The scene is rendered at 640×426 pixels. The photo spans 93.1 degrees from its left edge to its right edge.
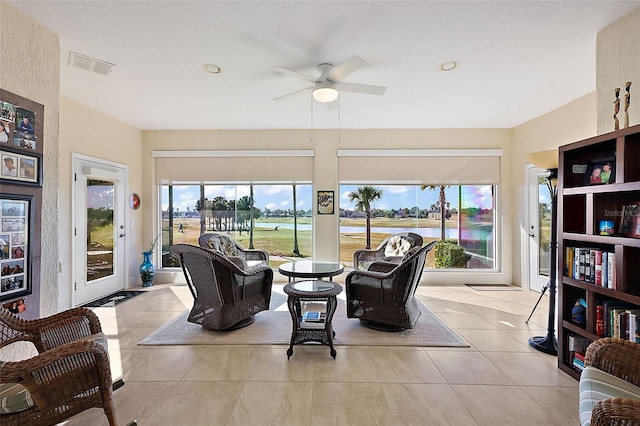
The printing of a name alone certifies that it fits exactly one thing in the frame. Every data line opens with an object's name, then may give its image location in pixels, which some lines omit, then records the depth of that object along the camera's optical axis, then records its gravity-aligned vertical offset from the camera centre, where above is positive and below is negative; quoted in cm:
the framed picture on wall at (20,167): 211 +34
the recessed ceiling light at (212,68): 303 +148
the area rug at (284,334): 290 -123
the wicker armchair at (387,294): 303 -84
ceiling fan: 285 +123
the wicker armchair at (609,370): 139 -79
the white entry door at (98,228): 412 -21
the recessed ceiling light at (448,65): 298 +148
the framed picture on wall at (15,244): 212 -21
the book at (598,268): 216 -39
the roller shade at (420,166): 523 +82
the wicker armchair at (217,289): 302 -78
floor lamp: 273 -39
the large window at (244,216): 548 -4
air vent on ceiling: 284 +147
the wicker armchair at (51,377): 136 -79
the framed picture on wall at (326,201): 530 +22
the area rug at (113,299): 408 -123
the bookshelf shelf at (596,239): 197 -18
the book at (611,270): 205 -39
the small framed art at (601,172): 217 +31
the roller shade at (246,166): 532 +84
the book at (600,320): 216 -77
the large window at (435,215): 540 -3
